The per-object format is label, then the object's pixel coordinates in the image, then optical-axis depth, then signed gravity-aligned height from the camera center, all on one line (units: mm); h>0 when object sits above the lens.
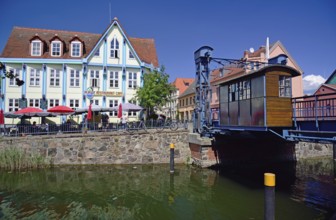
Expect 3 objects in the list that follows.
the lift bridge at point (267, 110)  10367 +520
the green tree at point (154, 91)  24984 +2971
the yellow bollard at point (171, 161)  16203 -2691
